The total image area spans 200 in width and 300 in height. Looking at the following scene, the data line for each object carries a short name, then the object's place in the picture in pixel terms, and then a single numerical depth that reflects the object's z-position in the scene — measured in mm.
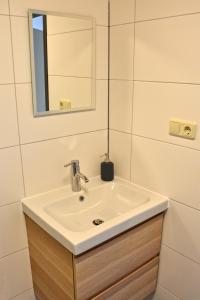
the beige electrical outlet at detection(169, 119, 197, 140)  1211
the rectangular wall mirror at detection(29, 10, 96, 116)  1283
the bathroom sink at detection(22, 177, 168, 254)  1121
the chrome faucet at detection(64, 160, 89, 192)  1453
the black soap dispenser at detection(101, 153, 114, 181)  1590
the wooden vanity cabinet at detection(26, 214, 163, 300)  1167
